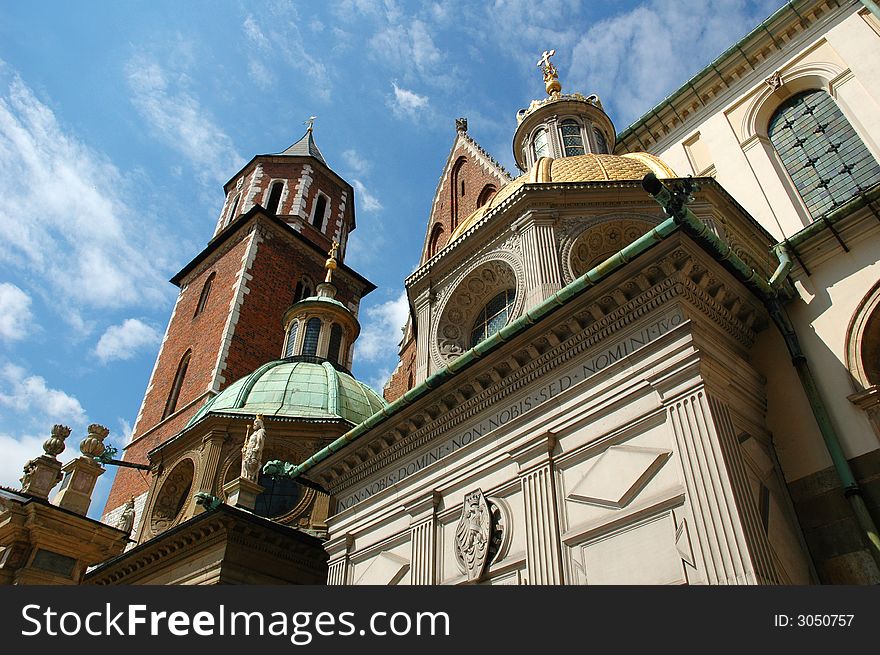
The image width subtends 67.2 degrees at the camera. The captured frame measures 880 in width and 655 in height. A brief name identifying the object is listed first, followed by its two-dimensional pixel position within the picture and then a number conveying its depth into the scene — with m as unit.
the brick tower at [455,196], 20.61
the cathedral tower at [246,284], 25.22
